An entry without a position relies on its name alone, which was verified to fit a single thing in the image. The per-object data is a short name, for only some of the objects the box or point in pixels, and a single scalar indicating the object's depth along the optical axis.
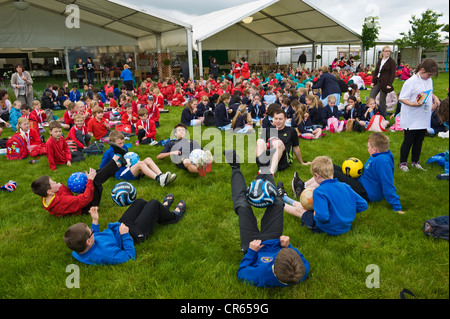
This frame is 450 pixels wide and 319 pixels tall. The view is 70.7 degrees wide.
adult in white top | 5.39
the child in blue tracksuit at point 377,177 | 4.32
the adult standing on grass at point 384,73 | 8.87
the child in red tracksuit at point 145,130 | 8.54
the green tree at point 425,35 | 29.25
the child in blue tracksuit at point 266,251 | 2.79
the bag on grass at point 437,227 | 3.62
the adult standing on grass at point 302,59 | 26.25
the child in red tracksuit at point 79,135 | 7.90
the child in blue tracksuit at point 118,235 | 3.32
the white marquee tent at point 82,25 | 19.19
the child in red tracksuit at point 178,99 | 14.85
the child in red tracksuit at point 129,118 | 9.91
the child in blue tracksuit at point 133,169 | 5.91
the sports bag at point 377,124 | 8.75
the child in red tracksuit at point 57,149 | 6.57
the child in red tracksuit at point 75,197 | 4.35
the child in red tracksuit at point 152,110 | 10.20
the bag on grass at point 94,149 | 7.79
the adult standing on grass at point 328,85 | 10.38
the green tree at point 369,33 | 23.88
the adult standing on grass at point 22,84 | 12.27
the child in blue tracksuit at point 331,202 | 3.67
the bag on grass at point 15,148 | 7.73
